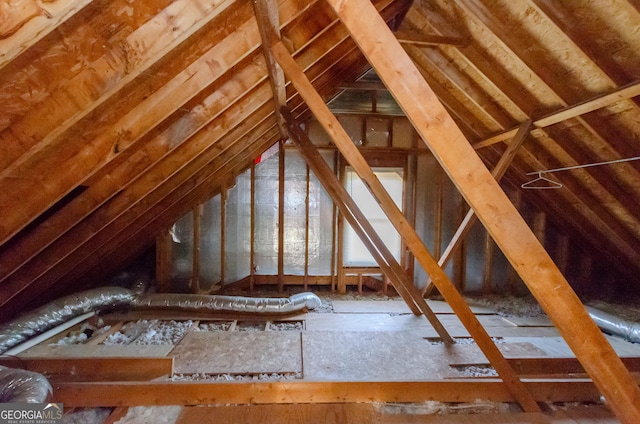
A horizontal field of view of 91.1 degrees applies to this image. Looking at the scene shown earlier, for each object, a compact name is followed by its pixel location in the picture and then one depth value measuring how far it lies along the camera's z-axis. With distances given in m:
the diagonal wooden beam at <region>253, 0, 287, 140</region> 1.64
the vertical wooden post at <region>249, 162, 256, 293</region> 4.85
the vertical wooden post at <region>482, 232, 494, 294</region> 5.05
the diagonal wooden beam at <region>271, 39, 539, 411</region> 2.14
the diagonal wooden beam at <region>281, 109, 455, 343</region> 3.16
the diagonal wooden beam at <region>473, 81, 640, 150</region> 2.20
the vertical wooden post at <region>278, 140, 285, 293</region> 4.86
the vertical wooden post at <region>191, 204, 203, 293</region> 4.77
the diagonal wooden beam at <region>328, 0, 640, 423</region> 1.11
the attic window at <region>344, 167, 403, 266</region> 5.16
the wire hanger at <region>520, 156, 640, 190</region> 3.58
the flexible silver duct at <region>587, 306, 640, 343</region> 3.35
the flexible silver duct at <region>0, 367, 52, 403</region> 1.80
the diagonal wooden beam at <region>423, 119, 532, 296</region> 3.22
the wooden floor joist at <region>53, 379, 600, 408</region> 2.15
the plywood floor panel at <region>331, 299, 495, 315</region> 4.23
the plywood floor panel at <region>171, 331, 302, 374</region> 2.66
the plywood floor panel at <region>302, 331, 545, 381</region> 2.63
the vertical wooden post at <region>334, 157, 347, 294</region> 4.98
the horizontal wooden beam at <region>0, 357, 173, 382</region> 2.51
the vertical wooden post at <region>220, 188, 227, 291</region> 4.80
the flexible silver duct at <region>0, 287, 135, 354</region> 2.82
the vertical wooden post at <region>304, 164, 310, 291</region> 4.91
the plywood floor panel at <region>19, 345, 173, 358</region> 2.67
